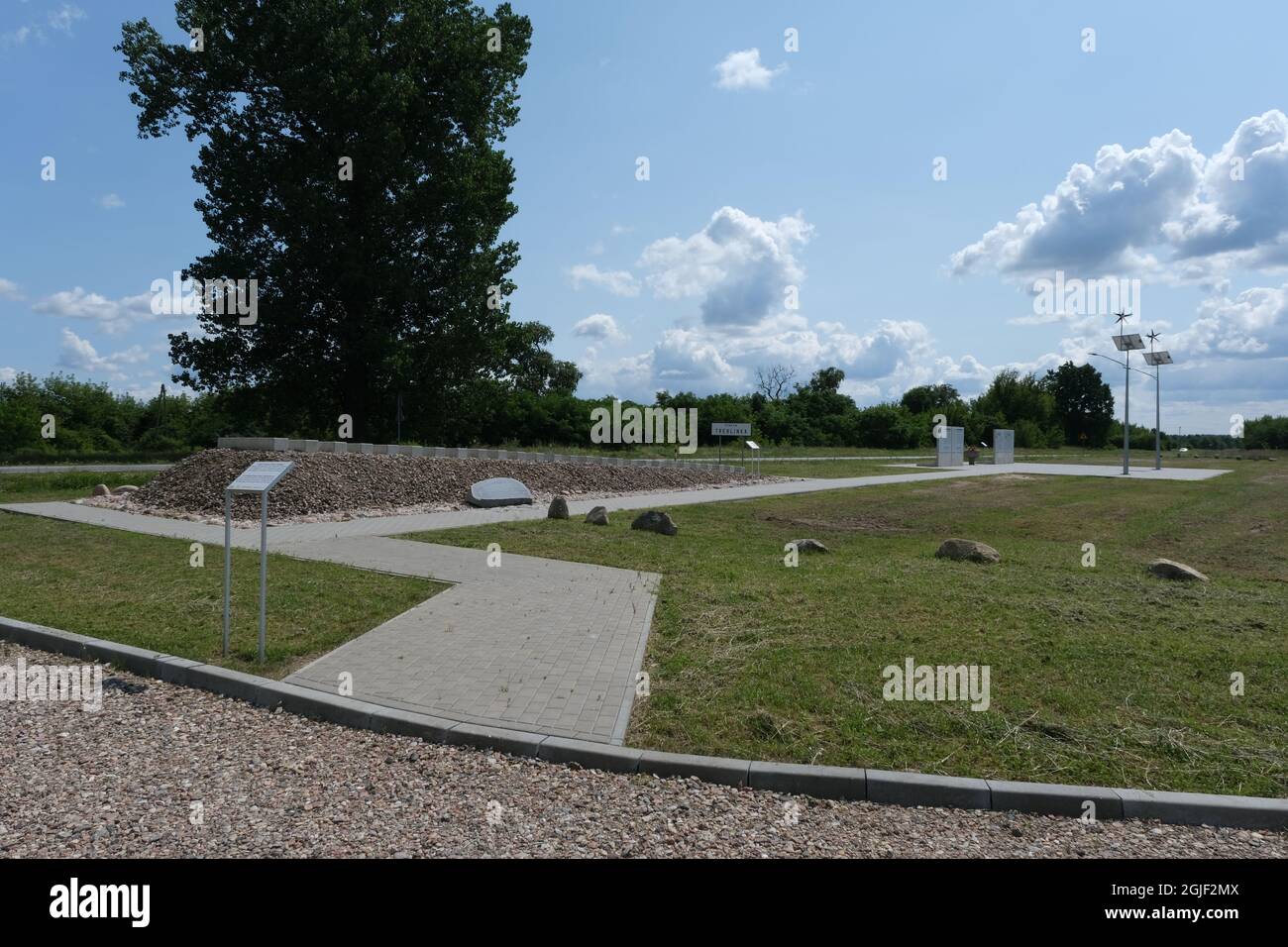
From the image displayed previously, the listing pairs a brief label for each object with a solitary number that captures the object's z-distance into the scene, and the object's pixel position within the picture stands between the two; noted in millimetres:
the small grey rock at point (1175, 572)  9789
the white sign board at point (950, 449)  42625
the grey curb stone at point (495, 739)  4570
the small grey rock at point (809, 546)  11938
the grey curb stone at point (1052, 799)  3947
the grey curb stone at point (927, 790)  4020
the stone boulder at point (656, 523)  13703
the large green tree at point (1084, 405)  90562
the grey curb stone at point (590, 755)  4367
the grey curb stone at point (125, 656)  6113
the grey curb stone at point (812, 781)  4121
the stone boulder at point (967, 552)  11039
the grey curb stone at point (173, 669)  5922
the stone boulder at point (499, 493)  18188
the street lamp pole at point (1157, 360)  40969
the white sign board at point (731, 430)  29797
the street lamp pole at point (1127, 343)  38375
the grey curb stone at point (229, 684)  5547
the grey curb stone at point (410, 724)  4797
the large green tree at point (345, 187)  24234
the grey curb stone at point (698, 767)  4230
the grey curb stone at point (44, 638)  6648
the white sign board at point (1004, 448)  43062
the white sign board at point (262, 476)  5840
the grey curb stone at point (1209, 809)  3850
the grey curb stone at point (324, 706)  5074
